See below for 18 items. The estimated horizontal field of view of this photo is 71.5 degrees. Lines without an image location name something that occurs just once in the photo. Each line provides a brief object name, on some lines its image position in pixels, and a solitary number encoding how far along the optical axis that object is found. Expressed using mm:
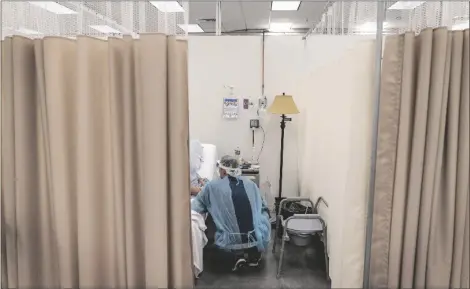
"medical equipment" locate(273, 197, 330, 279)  2717
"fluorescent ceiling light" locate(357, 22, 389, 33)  1556
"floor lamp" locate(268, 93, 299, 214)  3906
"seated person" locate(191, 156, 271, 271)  2830
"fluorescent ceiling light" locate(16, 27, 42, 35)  1507
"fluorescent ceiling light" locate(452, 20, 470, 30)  1383
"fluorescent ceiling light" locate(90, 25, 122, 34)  1475
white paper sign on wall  4418
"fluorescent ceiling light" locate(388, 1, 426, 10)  1446
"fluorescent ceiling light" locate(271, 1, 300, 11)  4455
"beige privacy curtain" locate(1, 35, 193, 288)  1424
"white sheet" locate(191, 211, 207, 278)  2680
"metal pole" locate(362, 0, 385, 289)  1473
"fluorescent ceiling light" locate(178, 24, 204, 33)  5943
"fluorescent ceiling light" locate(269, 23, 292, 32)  6277
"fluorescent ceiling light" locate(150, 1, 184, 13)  1416
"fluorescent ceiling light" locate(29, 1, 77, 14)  1512
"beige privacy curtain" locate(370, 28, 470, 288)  1388
